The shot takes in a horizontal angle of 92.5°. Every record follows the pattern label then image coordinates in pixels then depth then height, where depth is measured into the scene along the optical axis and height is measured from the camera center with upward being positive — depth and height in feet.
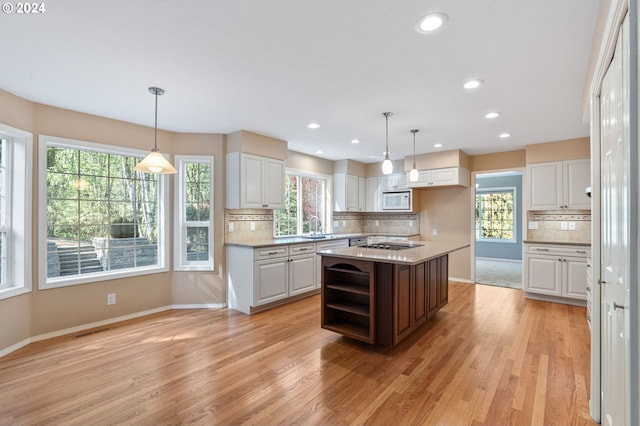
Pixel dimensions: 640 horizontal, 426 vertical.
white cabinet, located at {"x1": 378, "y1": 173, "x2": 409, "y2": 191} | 20.13 +2.16
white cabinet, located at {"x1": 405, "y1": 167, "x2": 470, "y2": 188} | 17.28 +2.14
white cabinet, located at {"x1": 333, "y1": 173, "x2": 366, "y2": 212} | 20.31 +1.43
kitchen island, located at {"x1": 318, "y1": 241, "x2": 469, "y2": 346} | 9.43 -2.56
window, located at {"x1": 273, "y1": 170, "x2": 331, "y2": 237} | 17.90 +0.46
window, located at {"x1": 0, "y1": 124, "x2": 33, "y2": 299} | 9.80 +0.21
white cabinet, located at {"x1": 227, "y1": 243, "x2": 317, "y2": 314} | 13.08 -2.72
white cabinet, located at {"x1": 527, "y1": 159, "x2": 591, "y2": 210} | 14.52 +1.42
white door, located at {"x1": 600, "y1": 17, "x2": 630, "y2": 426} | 3.83 -0.30
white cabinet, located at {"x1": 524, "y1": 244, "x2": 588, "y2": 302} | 13.84 -2.68
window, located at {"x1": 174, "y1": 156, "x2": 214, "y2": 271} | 13.79 +0.01
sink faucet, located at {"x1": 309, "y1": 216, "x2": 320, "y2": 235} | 19.51 -0.51
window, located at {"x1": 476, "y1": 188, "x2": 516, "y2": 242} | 27.55 -0.02
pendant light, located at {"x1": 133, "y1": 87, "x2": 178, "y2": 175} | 8.80 +1.43
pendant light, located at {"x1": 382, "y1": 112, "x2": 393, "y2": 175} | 11.61 +1.84
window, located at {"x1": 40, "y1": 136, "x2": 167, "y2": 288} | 10.84 +0.01
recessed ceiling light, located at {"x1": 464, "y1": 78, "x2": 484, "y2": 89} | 8.64 +3.76
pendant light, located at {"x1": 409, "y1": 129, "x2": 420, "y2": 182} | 13.00 +1.71
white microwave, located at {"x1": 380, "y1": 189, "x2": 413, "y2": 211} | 19.80 +0.88
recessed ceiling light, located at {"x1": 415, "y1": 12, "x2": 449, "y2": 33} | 5.83 +3.78
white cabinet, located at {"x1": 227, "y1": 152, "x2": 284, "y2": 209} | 13.75 +1.54
